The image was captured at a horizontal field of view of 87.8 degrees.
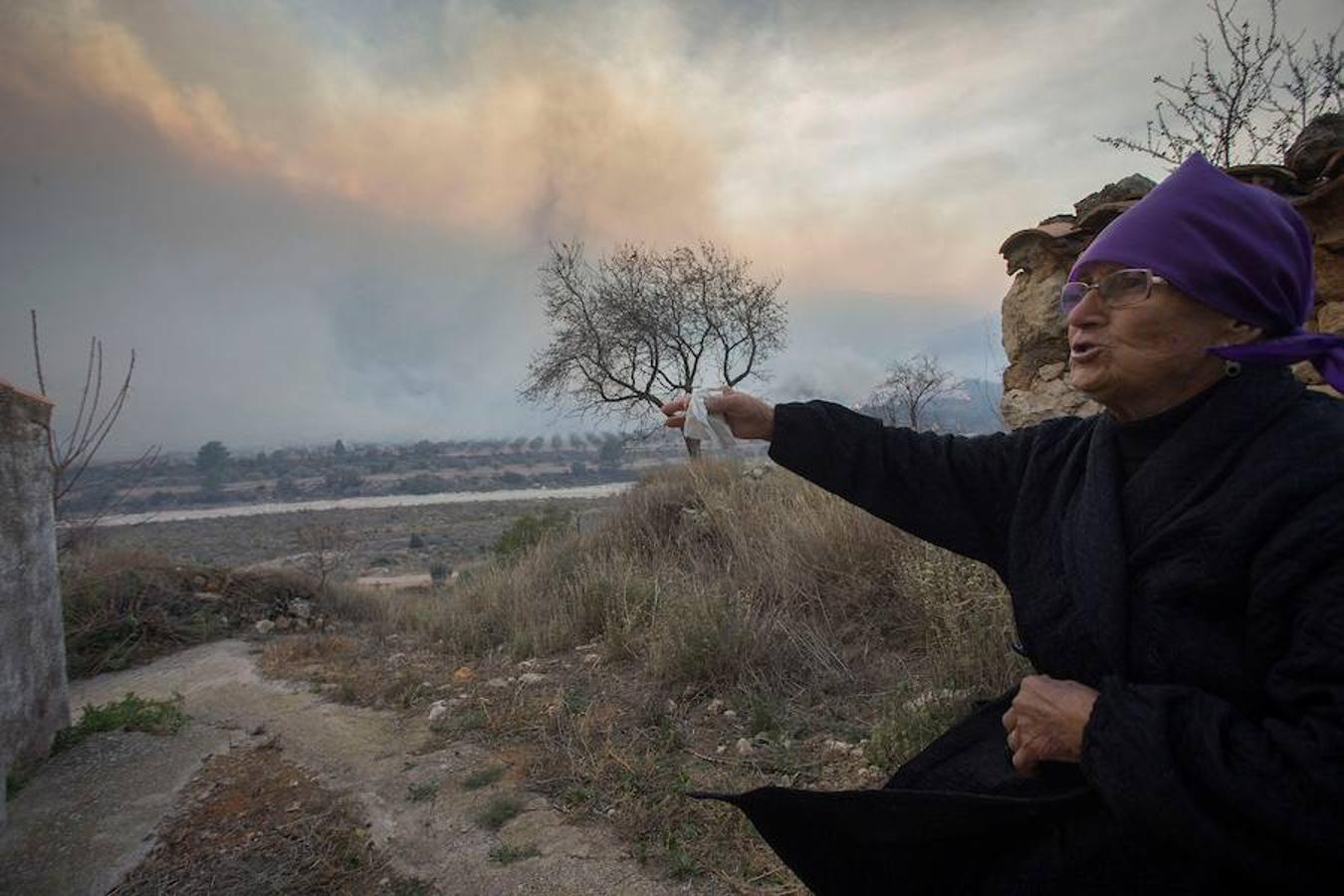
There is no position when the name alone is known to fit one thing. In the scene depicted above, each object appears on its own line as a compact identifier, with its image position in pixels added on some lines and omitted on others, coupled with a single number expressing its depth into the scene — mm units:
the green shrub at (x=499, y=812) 3150
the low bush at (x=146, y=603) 6816
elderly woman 1008
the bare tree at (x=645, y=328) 19500
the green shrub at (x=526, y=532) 11781
